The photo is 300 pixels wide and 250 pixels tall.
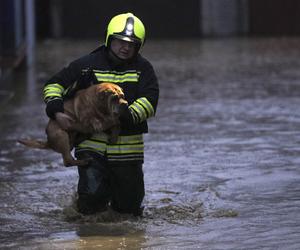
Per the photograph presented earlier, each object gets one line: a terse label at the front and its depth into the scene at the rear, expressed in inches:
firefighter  540.6
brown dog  522.0
